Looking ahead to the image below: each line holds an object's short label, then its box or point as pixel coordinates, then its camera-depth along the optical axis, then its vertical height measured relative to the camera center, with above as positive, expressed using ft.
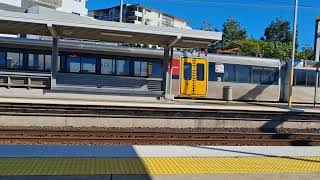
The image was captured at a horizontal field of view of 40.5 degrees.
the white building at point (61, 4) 158.74 +27.25
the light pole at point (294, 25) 76.53 +8.98
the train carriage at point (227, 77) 80.02 -0.61
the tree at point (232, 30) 254.39 +26.03
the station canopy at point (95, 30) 55.57 +5.68
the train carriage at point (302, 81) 87.71 -1.09
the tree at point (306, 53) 180.20 +9.74
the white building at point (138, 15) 349.25 +47.71
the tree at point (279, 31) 282.97 +29.42
